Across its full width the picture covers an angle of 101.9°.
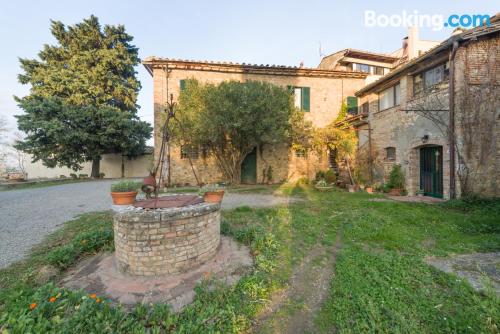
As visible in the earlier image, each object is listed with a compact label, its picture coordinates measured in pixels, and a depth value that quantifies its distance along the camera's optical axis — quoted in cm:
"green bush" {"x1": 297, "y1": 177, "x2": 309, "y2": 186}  1273
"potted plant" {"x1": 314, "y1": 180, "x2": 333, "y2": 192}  999
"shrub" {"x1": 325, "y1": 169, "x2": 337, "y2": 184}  1151
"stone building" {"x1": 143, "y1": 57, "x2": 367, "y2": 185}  1138
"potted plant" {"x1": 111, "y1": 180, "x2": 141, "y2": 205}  342
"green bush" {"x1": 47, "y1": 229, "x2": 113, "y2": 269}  329
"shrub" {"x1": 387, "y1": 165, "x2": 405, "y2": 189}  890
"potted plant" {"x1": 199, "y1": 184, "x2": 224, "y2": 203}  356
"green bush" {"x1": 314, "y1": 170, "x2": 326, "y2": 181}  1208
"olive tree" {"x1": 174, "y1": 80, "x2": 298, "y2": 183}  872
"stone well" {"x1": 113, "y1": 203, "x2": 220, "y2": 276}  286
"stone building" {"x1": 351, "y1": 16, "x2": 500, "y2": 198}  654
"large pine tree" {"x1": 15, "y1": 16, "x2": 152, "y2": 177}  1402
